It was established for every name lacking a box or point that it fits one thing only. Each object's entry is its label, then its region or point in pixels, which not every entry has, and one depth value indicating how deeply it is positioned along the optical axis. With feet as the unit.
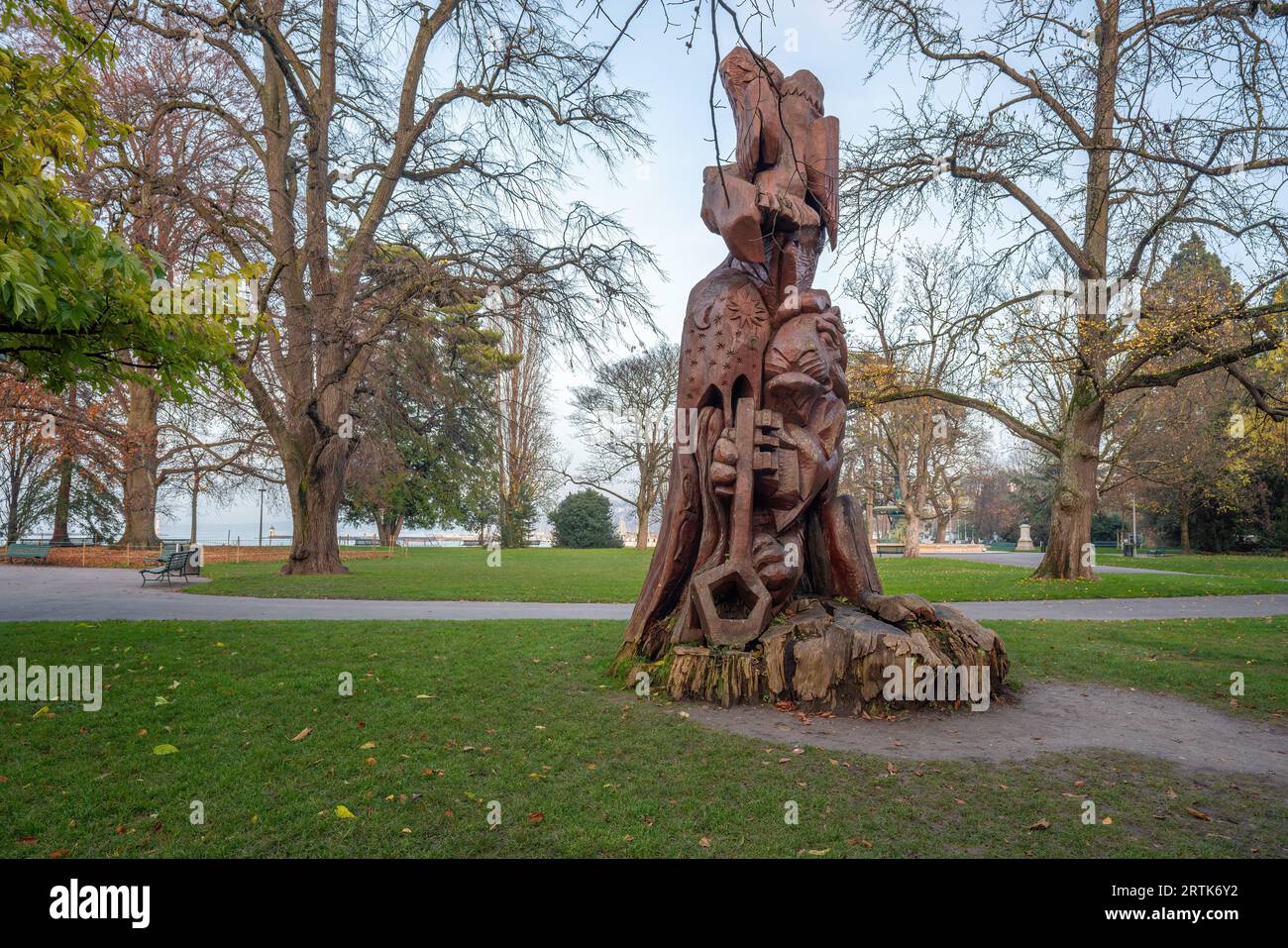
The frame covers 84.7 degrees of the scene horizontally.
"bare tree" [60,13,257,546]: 48.78
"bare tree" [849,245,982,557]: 65.82
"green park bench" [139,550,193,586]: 57.72
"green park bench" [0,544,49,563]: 82.48
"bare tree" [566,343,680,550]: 146.41
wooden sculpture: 22.59
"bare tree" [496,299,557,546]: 147.43
